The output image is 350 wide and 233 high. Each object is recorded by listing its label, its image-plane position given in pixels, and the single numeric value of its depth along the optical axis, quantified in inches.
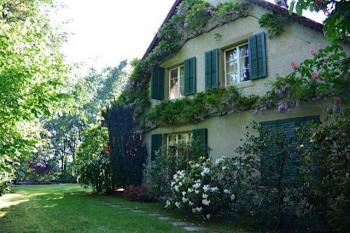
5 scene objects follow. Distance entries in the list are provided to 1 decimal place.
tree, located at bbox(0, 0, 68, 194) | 214.5
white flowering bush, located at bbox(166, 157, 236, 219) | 302.7
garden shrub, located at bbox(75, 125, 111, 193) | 526.0
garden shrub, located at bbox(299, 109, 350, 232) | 213.0
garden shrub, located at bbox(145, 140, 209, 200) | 387.5
